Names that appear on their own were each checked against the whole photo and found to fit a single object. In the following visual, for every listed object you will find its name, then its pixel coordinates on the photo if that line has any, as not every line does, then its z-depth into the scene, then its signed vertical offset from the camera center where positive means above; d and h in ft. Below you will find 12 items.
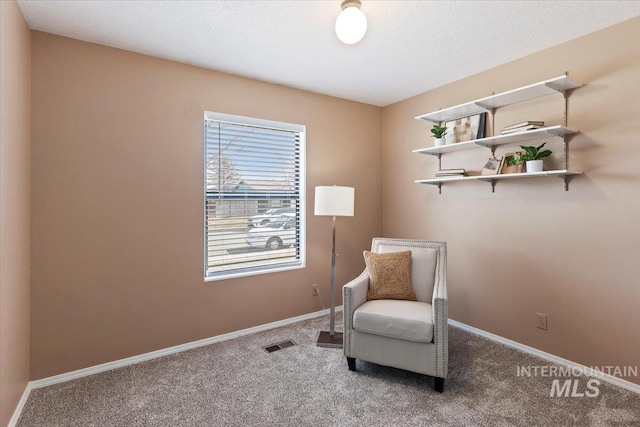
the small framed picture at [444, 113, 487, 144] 9.98 +2.84
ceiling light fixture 6.07 +3.67
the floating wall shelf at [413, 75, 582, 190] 7.88 +2.24
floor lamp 9.26 +0.36
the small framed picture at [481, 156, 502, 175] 9.30 +1.47
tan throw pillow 8.75 -1.67
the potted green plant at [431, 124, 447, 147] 10.59 +2.74
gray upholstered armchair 7.04 -2.45
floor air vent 9.22 -3.77
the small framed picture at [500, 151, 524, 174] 8.70 +1.47
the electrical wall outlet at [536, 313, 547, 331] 8.69 -2.82
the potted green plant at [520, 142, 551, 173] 8.18 +1.56
